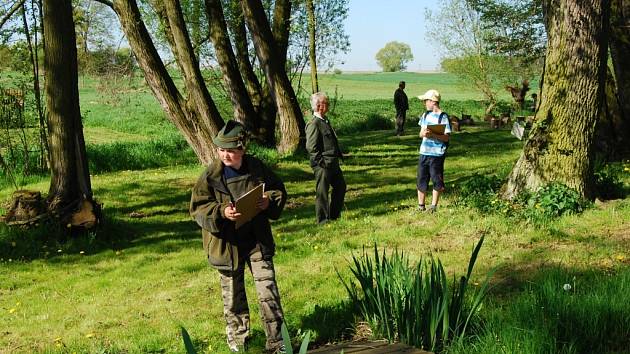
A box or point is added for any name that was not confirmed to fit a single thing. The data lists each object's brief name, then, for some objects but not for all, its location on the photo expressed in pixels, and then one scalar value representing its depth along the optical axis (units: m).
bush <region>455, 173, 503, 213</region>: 9.01
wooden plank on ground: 4.19
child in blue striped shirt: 8.94
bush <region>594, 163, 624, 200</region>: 9.00
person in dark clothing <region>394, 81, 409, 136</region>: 21.97
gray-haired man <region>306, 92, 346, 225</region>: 8.91
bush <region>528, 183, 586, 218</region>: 8.09
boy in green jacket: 4.70
